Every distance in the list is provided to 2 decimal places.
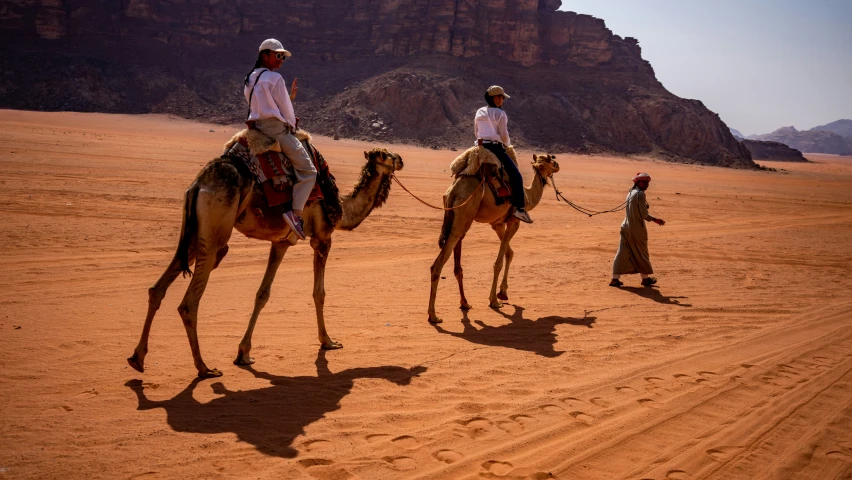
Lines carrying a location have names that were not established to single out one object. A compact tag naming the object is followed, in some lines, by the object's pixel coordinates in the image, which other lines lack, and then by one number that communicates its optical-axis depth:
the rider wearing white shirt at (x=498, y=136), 11.14
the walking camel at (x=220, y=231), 7.05
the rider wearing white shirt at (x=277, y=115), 7.81
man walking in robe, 13.62
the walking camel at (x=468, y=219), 10.64
